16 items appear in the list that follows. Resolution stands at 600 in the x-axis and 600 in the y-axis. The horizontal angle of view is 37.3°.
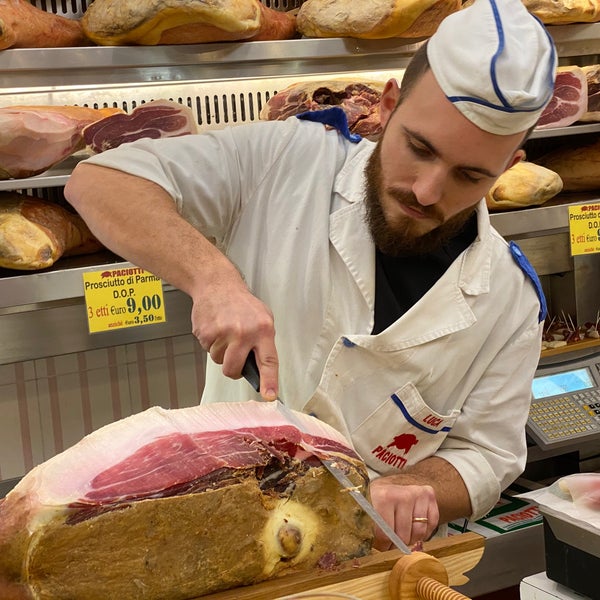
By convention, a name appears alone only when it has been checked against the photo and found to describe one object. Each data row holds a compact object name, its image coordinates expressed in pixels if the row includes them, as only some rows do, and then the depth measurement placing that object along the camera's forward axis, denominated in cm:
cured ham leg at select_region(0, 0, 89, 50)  191
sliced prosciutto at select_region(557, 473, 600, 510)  171
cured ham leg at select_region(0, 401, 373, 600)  92
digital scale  249
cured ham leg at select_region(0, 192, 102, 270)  190
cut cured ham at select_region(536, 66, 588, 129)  254
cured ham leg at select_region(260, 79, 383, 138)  227
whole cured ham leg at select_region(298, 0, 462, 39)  219
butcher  142
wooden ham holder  94
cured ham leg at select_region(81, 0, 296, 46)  197
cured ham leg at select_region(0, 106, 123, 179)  192
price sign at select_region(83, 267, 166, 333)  195
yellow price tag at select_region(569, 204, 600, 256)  254
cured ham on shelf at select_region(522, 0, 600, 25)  250
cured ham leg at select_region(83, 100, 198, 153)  205
